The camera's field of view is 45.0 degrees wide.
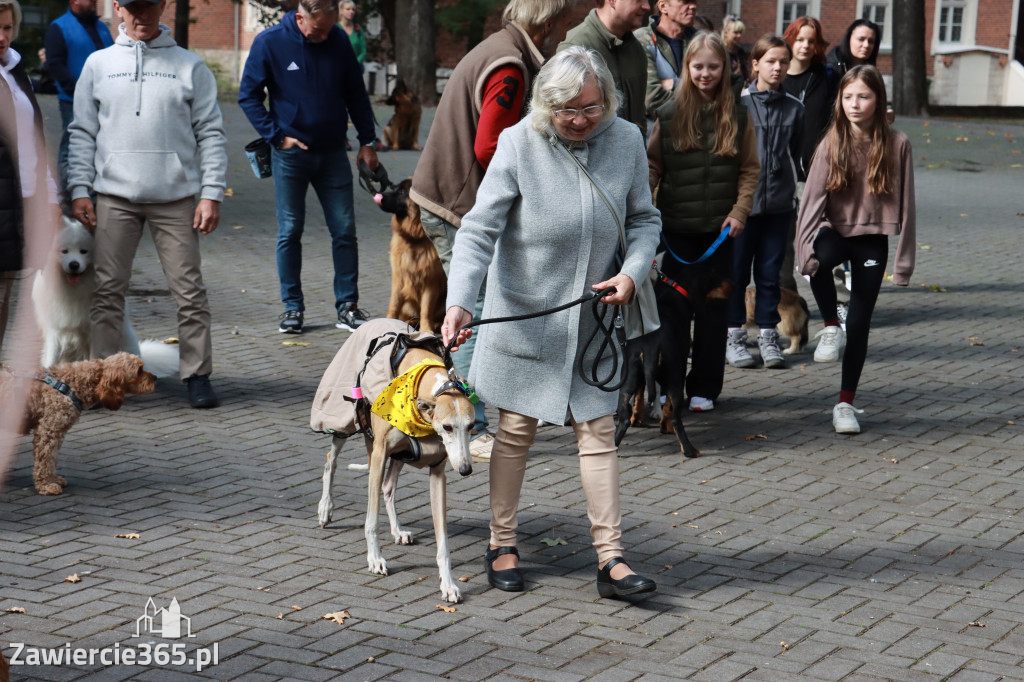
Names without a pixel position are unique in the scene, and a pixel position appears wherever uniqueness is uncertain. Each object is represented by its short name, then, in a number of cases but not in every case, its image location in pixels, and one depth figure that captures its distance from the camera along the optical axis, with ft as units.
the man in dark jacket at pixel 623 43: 21.86
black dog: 22.44
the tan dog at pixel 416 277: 28.09
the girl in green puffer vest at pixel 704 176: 23.13
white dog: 23.56
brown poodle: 19.04
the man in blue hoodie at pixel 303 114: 29.86
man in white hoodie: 22.94
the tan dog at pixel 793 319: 30.73
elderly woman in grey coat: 14.99
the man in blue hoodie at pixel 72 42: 35.63
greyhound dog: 14.83
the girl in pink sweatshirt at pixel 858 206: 23.26
